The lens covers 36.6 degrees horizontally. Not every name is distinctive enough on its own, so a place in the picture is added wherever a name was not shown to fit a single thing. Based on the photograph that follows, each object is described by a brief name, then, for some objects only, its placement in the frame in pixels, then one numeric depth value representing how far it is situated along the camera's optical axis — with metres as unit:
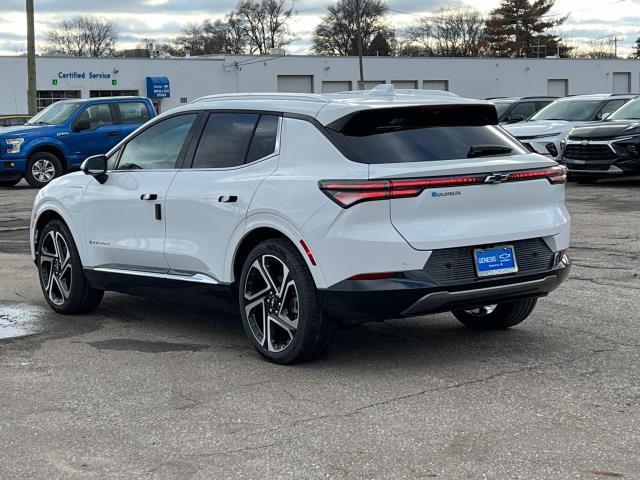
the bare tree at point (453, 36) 101.75
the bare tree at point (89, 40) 102.31
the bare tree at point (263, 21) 96.19
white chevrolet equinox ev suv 5.39
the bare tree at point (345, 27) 92.19
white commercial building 61.69
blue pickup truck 20.53
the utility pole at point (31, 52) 30.52
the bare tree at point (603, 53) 115.69
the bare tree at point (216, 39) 98.44
